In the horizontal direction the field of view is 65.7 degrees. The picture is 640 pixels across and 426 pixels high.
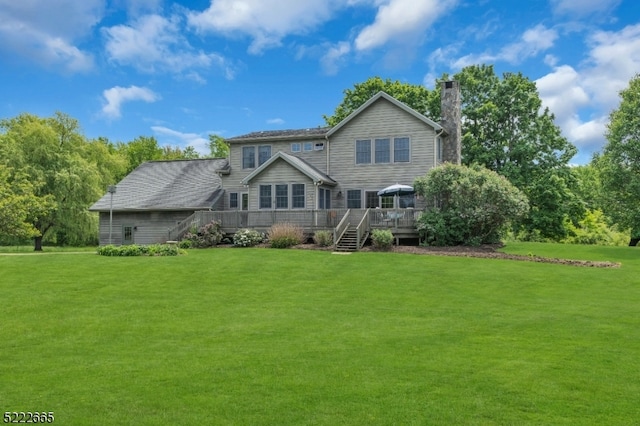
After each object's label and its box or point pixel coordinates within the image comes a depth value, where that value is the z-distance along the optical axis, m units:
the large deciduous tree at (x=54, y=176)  40.88
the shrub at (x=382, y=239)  22.69
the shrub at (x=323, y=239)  23.75
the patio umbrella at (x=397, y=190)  26.16
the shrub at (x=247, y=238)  25.08
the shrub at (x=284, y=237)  23.95
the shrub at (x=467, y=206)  23.19
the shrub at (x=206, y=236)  25.91
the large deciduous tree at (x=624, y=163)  31.94
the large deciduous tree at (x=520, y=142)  34.81
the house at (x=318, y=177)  27.42
